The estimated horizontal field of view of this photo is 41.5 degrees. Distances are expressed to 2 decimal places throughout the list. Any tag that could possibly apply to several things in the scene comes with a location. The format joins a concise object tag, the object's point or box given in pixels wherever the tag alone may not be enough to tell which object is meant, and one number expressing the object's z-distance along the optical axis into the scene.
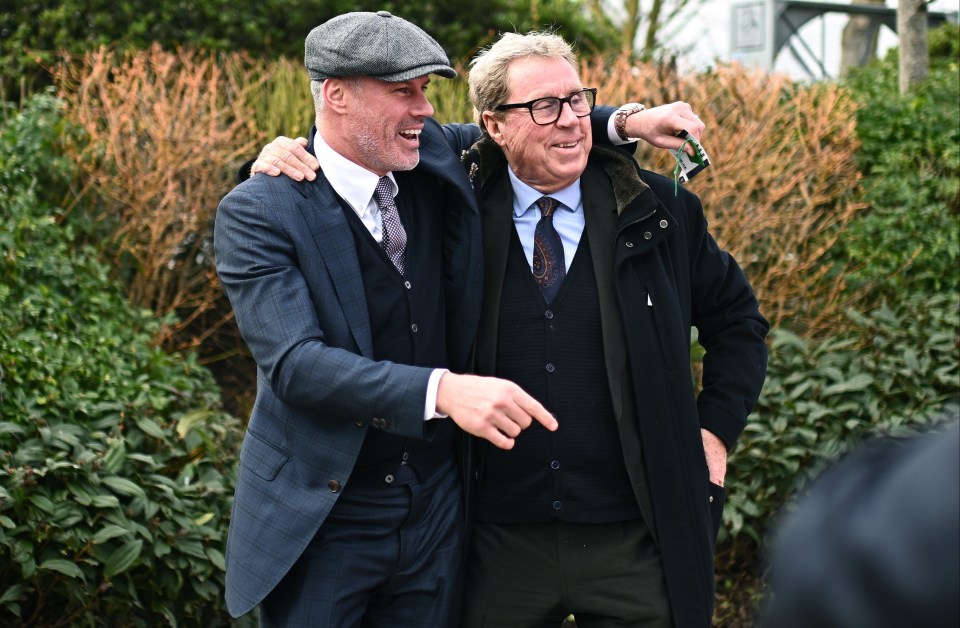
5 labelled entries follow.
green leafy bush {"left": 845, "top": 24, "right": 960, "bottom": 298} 6.26
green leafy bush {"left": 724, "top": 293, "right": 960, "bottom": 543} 5.18
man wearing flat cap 2.87
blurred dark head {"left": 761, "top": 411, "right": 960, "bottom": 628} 1.13
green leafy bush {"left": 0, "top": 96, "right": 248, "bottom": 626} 3.90
